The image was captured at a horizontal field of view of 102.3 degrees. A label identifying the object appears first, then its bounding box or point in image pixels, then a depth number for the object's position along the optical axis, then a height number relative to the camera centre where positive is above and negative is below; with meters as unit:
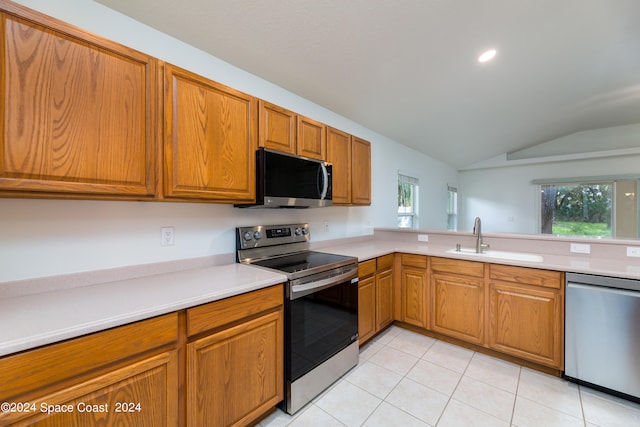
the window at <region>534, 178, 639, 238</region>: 4.84 +0.08
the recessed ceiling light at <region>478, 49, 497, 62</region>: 2.25 +1.40
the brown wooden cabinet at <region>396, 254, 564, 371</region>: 1.95 -0.81
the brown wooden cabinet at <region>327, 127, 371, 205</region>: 2.53 +0.48
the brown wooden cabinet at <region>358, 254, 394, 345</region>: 2.28 -0.80
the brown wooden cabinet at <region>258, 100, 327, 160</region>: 1.89 +0.65
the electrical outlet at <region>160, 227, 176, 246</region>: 1.65 -0.15
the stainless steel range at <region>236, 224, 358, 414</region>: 1.60 -0.66
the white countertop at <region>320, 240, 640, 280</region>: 1.79 -0.40
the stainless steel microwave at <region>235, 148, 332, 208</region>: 1.82 +0.25
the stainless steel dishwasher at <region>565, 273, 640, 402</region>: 1.65 -0.82
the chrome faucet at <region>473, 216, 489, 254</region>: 2.56 -0.28
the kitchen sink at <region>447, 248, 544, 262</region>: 2.33 -0.41
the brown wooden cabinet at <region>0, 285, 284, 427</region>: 0.84 -0.65
